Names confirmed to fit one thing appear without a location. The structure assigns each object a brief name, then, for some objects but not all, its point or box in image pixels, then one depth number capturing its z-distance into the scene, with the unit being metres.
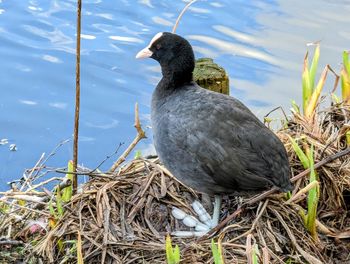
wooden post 8.41
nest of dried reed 6.79
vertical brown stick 7.19
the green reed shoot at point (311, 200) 6.94
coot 6.84
